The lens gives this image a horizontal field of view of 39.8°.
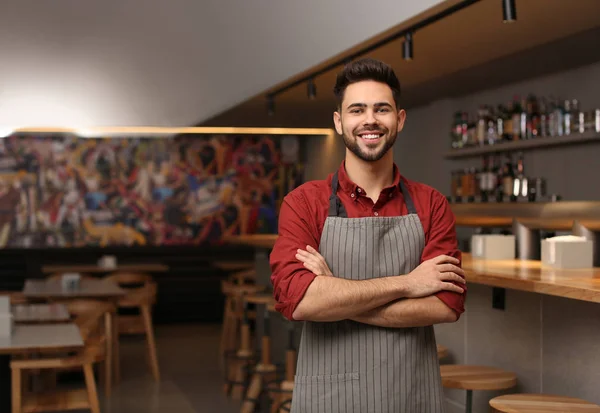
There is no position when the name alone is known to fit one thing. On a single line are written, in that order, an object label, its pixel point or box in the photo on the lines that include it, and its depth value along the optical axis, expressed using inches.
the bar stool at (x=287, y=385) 197.3
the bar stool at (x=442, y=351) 157.3
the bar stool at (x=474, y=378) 132.4
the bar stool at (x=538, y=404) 110.9
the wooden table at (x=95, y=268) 359.2
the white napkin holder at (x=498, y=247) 170.1
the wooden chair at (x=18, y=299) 271.9
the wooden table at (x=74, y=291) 257.6
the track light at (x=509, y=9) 139.1
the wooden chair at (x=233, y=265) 404.2
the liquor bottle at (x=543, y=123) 231.3
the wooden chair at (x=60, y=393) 166.1
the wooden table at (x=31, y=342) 158.2
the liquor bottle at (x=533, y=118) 235.8
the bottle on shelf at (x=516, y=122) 242.8
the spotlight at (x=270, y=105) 245.0
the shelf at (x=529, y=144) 215.9
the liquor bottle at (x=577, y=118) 217.2
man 78.2
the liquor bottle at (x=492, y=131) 253.3
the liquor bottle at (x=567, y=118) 221.9
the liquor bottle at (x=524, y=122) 239.1
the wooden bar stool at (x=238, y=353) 246.5
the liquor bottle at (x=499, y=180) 248.8
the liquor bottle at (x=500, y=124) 249.4
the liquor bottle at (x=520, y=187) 236.0
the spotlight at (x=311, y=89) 224.1
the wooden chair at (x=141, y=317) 285.7
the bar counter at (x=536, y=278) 108.2
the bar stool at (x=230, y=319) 308.5
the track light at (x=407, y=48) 169.6
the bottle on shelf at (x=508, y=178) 243.3
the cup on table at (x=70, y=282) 274.4
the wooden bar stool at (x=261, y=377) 223.1
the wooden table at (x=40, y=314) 202.2
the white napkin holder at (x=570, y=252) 143.3
